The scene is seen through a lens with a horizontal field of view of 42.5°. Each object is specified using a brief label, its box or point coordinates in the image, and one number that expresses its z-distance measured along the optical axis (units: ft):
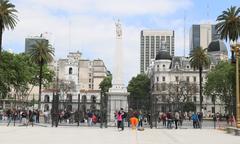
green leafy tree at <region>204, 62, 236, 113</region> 181.99
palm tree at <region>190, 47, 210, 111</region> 155.87
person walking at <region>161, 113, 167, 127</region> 92.83
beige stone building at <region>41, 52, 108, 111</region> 345.57
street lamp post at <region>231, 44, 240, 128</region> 70.74
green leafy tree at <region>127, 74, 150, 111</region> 282.20
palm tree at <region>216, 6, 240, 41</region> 123.54
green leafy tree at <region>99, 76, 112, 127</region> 85.40
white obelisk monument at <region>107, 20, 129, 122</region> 111.24
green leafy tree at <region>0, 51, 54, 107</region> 159.33
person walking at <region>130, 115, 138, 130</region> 77.60
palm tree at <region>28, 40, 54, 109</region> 153.25
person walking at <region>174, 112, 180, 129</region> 85.26
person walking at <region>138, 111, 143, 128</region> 79.53
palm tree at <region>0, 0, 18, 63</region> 111.72
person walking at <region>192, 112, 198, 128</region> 88.02
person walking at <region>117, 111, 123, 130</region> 74.55
